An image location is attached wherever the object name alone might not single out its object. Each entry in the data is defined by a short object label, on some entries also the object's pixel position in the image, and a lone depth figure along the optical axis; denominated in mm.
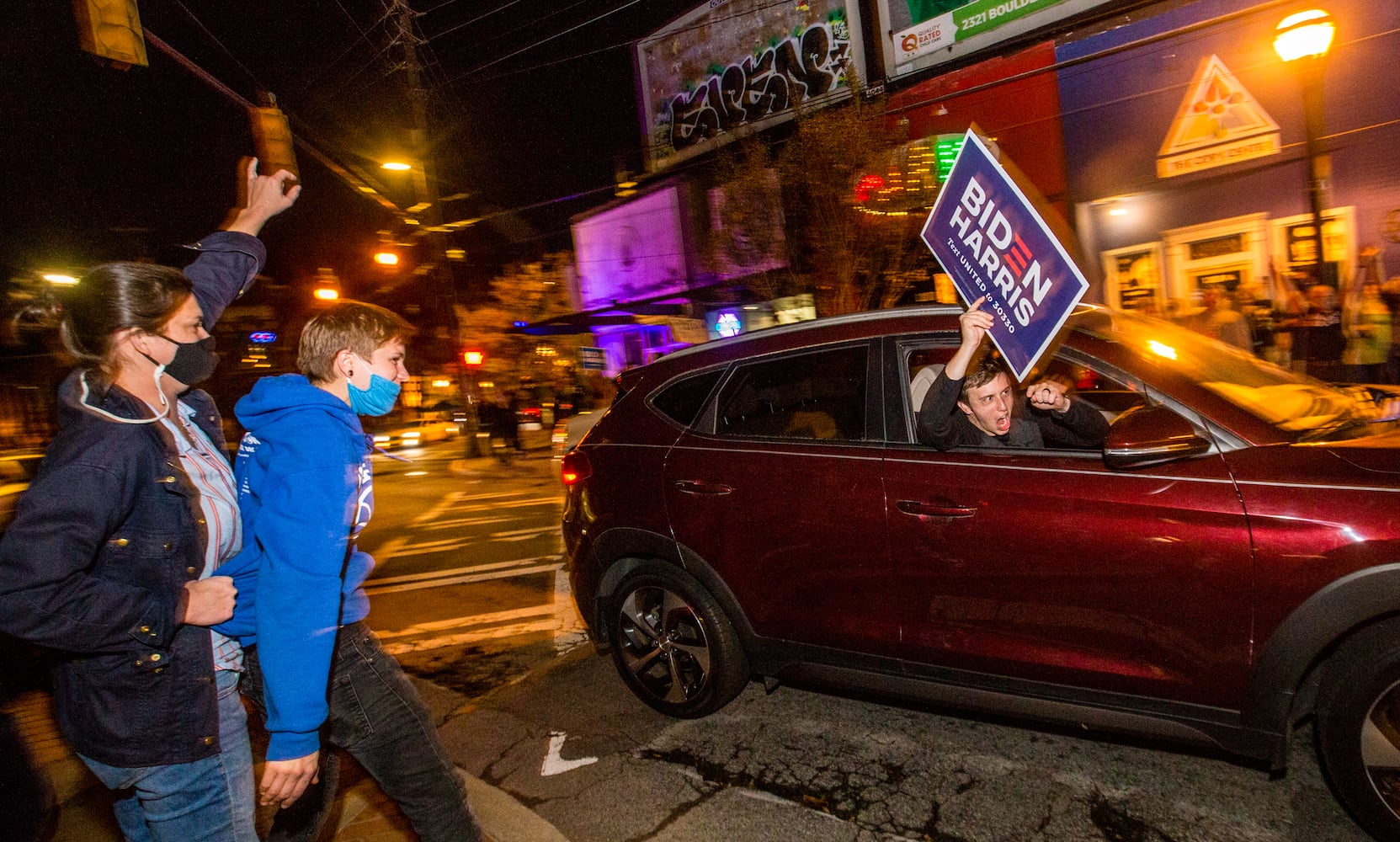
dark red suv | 2363
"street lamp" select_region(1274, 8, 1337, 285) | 7855
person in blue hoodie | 1728
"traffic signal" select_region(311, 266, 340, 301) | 15398
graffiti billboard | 15758
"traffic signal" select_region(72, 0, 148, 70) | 5137
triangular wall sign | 10375
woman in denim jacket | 1527
